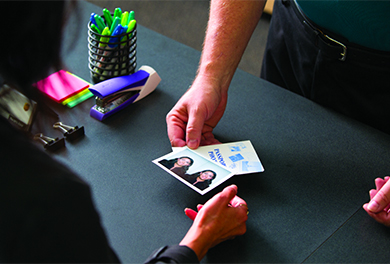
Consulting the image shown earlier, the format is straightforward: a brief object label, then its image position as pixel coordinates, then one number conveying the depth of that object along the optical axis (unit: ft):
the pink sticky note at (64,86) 3.76
